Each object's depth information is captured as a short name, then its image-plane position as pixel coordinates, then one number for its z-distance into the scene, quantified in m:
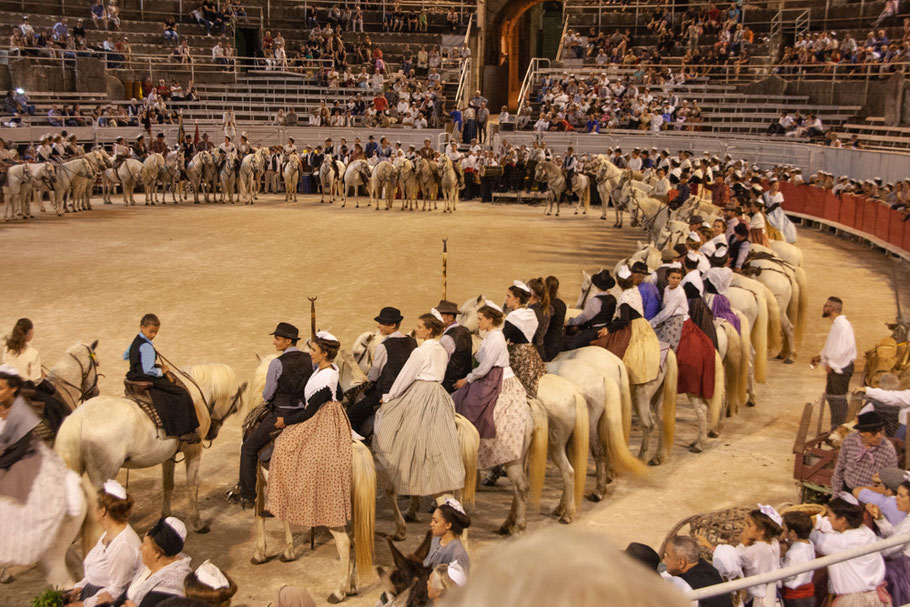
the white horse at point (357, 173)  25.61
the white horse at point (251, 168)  25.56
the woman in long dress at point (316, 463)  5.91
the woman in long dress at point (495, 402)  6.77
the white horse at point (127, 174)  24.30
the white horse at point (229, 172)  25.41
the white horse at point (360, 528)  5.99
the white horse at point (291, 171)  25.92
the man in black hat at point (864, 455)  6.10
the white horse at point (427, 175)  24.97
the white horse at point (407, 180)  24.94
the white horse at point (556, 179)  24.73
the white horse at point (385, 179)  25.02
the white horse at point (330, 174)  26.56
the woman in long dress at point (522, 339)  7.13
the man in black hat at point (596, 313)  8.37
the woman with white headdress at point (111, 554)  4.71
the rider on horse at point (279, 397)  6.39
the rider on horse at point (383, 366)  6.83
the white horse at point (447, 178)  24.88
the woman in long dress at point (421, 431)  6.29
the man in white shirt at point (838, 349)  8.73
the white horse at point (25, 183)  20.84
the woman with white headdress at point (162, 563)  4.37
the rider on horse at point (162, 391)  6.53
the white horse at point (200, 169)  25.22
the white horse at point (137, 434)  6.00
